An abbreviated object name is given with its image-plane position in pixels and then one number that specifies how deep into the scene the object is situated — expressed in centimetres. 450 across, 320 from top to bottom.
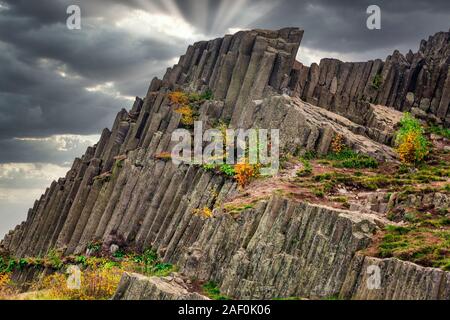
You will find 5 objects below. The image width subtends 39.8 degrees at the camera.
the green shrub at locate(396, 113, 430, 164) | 5188
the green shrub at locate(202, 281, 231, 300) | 3231
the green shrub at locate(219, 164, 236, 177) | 4812
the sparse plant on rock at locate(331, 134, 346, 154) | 5322
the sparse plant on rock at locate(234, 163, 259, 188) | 4650
